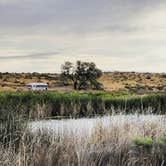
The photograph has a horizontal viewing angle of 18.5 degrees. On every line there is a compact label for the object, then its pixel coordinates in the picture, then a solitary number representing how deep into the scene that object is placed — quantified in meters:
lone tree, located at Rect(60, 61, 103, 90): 59.56
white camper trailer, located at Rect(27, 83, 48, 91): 55.18
